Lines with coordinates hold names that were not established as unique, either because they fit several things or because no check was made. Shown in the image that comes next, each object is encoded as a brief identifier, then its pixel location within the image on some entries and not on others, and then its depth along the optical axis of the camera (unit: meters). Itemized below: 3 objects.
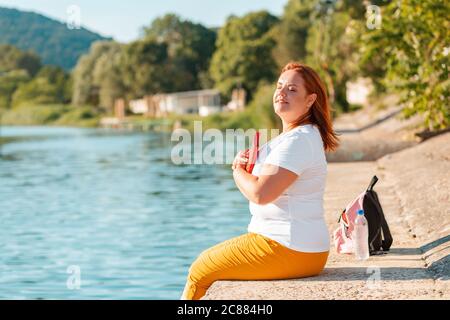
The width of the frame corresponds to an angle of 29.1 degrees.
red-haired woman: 5.14
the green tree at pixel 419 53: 14.89
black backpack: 6.27
